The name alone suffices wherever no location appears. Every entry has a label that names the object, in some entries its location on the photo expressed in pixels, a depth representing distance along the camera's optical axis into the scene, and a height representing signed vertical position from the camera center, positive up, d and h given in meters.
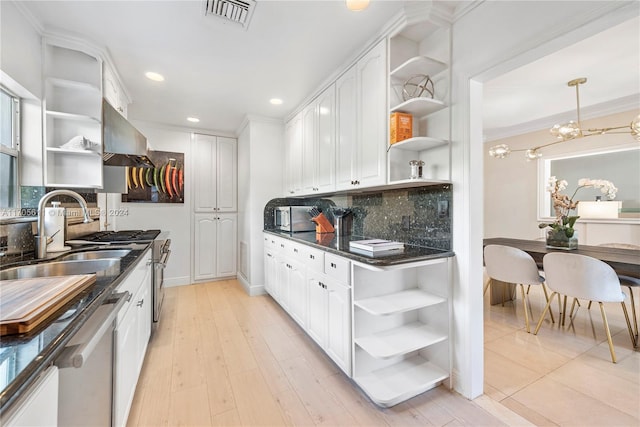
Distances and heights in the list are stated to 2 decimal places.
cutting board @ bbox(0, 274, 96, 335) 0.71 -0.28
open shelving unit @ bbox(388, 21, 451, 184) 1.75 +0.83
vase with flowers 2.72 -0.08
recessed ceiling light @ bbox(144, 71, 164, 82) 2.44 +1.32
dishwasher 0.75 -0.55
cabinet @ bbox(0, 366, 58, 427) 0.51 -0.42
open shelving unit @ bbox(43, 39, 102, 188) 1.93 +0.76
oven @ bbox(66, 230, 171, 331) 2.16 -0.28
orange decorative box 1.83 +0.60
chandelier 2.23 +0.84
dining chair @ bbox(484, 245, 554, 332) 2.52 -0.54
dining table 2.06 -0.39
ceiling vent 1.61 +1.30
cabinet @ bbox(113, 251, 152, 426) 1.23 -0.72
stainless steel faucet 1.50 -0.04
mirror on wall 3.39 +0.52
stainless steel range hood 1.81 +0.55
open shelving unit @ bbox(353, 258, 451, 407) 1.61 -0.81
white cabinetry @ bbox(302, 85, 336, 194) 2.60 +0.75
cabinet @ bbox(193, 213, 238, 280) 4.07 -0.50
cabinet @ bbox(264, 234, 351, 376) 1.77 -0.67
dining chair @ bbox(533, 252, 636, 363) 2.04 -0.55
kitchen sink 1.30 -0.29
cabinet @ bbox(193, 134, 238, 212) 4.07 +0.64
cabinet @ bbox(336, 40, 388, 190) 1.94 +0.75
